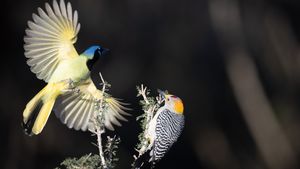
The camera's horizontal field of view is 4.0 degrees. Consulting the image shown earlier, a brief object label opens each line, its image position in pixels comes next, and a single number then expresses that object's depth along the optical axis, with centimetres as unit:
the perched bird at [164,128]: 885
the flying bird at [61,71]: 863
